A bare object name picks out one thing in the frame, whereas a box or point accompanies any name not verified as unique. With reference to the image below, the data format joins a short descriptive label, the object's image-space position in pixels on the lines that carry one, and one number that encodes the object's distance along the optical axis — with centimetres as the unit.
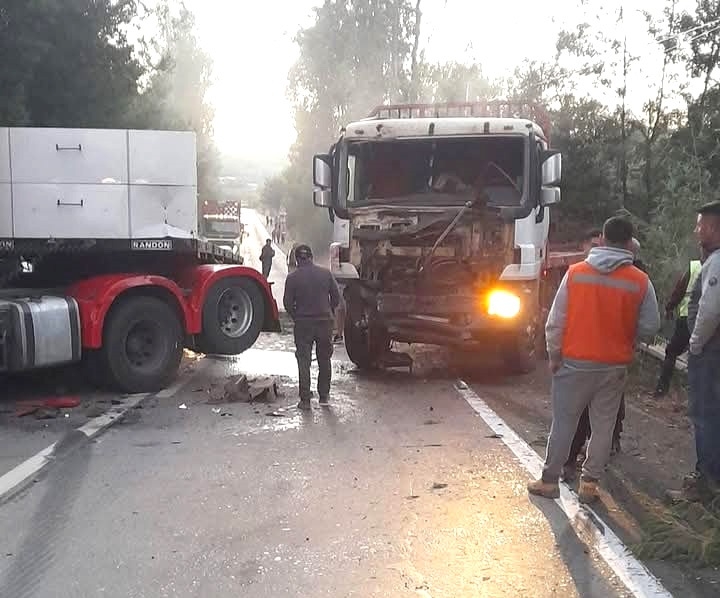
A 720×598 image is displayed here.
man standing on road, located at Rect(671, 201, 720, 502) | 486
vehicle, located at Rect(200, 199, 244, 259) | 3659
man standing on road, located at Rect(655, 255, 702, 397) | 744
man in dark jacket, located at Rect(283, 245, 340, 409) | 806
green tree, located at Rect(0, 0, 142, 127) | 1525
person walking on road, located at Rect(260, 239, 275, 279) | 2452
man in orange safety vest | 491
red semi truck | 802
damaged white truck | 877
